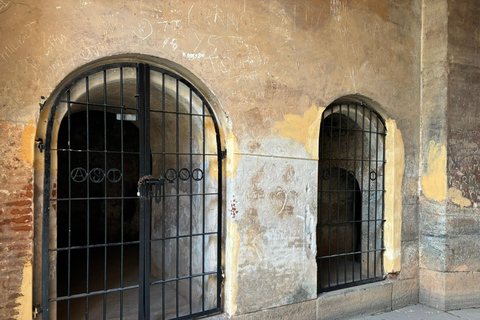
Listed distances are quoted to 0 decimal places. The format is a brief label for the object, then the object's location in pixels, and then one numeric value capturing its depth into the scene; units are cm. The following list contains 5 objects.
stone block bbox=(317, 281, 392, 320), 436
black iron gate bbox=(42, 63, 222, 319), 313
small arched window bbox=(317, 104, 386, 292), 487
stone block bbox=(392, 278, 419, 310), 497
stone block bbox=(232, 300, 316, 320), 385
